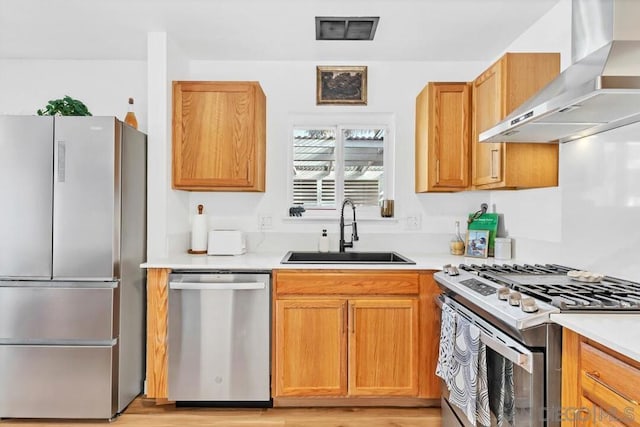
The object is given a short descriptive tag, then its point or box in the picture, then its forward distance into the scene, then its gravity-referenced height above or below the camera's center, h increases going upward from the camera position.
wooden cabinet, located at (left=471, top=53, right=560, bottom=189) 2.28 +0.59
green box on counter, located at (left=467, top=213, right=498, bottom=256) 2.90 -0.08
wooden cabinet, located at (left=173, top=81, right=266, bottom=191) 2.75 +0.55
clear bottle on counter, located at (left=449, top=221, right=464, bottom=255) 2.99 -0.22
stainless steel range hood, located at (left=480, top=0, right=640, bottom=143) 1.38 +0.45
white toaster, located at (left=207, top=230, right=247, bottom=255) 2.89 -0.22
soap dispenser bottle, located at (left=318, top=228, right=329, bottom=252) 3.01 -0.22
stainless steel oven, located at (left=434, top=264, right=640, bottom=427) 1.41 -0.40
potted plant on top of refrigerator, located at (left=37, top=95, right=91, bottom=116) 2.43 +0.63
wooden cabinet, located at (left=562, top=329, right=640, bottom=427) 1.11 -0.52
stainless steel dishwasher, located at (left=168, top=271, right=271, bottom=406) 2.41 -0.76
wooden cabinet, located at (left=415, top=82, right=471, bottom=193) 2.74 +0.54
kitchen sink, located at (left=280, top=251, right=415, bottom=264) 2.93 -0.32
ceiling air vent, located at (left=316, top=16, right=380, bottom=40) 2.48 +1.20
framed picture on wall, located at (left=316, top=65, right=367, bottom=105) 3.15 +1.01
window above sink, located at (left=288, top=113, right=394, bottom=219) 3.20 +0.41
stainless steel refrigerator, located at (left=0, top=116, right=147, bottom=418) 2.29 -0.31
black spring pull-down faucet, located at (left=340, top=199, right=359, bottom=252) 2.93 -0.12
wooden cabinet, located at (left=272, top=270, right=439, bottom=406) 2.42 -0.80
